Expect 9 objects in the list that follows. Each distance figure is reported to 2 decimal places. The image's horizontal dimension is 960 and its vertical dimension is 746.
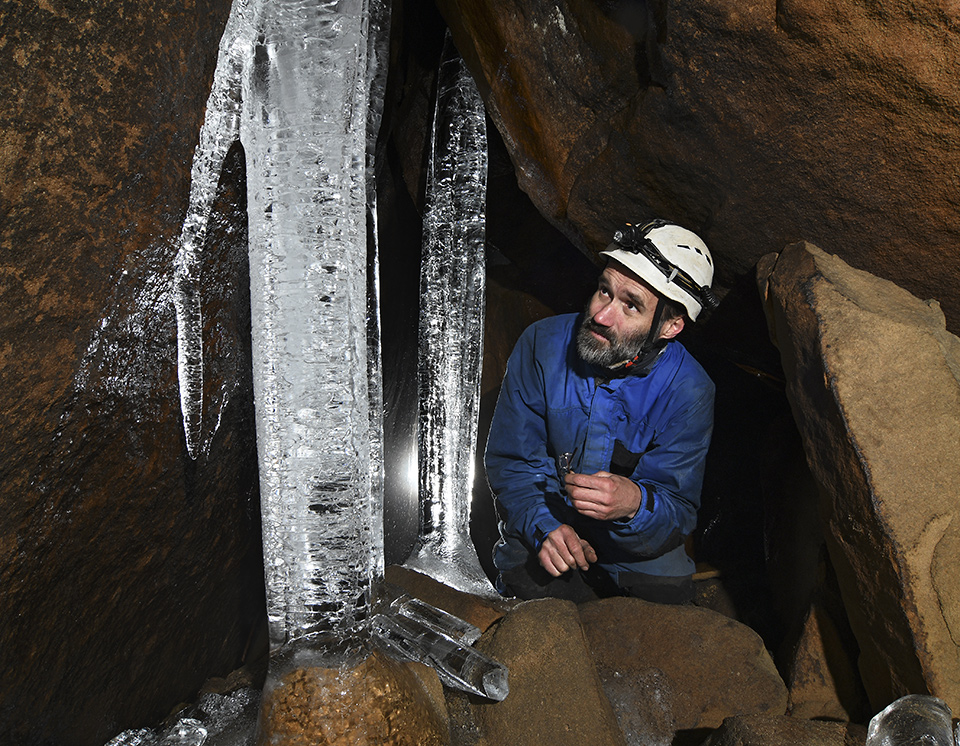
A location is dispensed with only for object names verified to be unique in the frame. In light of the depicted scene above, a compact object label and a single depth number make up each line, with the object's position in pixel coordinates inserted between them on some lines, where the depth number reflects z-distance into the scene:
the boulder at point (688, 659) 2.10
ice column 1.71
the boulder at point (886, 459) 1.62
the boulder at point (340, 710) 1.60
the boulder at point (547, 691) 1.77
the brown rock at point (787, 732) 1.56
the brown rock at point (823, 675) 2.06
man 2.40
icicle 1.64
